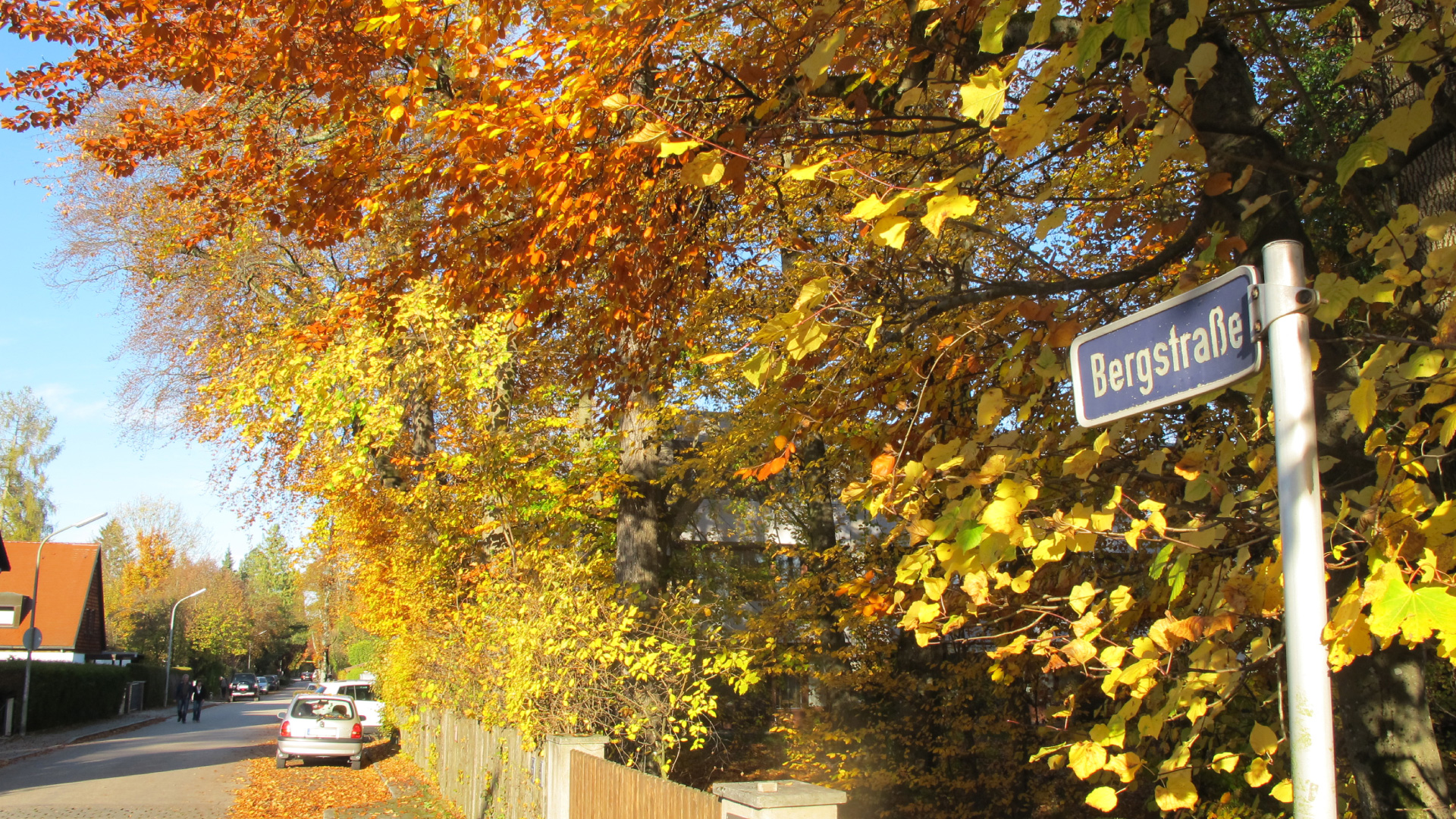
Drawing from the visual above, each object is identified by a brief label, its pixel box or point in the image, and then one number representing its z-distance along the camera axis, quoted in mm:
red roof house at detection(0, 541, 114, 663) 45500
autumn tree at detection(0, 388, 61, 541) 66375
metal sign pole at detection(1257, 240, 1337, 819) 1888
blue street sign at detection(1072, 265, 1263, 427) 2109
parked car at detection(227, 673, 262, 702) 66562
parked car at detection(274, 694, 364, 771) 20312
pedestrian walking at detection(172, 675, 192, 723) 39406
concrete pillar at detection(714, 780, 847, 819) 4156
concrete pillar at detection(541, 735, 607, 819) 7527
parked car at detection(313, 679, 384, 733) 27906
